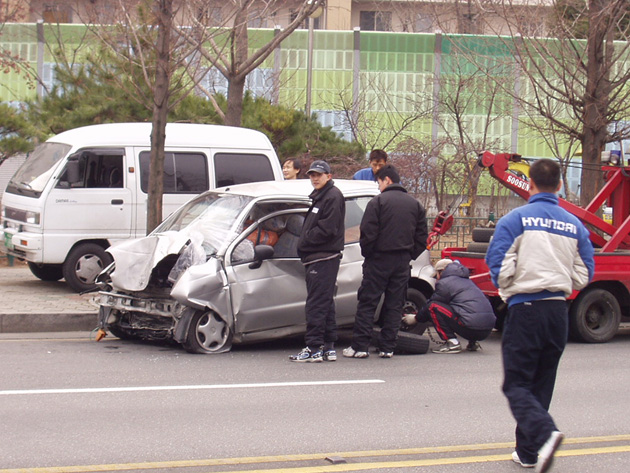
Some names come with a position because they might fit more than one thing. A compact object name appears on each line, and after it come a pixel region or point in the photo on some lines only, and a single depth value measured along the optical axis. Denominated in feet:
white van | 67.86
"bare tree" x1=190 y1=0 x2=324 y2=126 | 82.33
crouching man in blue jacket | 51.32
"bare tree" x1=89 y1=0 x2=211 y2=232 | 65.03
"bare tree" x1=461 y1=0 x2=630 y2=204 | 76.47
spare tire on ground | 51.23
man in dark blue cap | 47.22
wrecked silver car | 48.07
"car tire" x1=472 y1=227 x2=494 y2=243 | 61.73
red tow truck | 57.01
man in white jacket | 28.49
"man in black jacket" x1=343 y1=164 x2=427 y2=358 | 48.07
